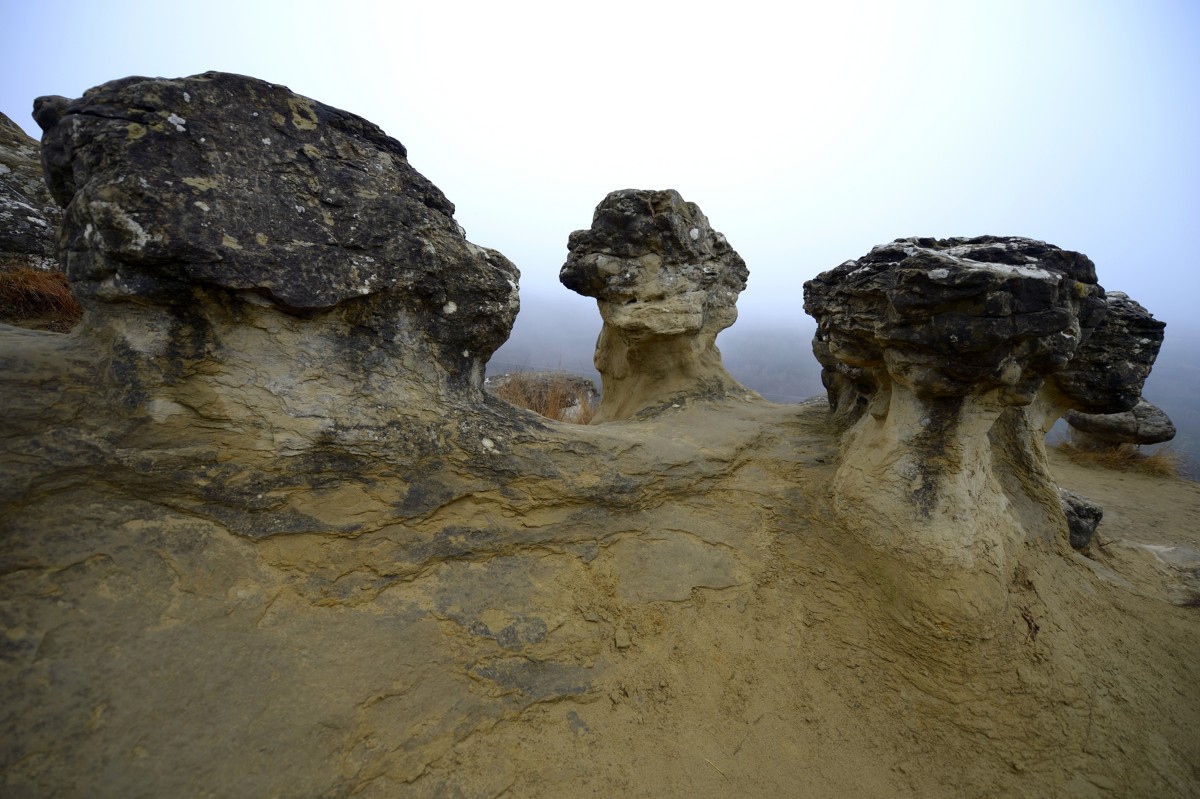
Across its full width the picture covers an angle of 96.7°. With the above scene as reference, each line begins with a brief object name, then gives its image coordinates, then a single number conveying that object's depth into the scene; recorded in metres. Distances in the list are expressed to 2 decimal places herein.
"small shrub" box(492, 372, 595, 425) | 7.69
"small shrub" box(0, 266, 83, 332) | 2.99
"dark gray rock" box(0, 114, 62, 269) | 3.41
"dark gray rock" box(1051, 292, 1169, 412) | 2.75
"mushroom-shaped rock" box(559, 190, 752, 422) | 3.57
